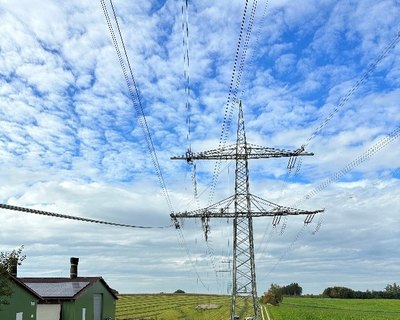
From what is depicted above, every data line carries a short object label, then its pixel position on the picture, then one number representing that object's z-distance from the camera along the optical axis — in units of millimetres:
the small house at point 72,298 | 36062
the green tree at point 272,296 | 119125
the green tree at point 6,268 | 23266
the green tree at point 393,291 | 184125
